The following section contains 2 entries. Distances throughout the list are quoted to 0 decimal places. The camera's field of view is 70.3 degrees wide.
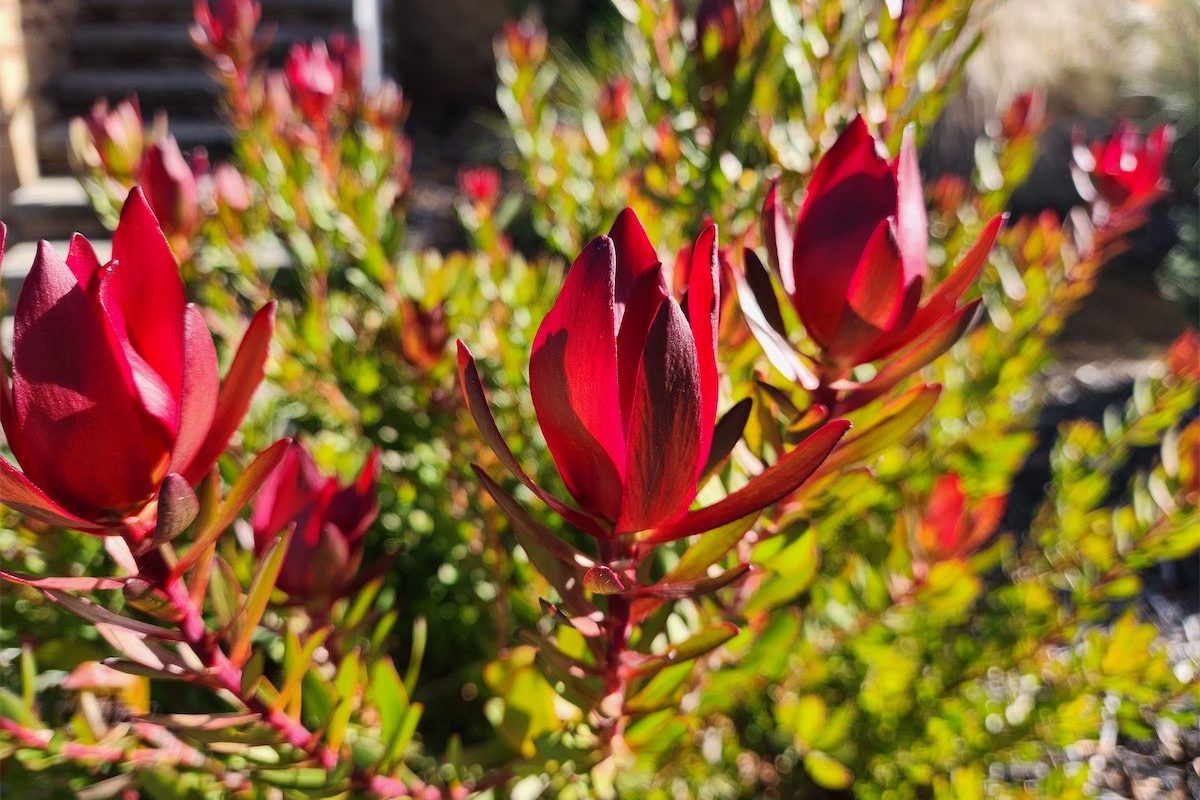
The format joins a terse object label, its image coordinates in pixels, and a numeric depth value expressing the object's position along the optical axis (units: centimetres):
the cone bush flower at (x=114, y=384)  38
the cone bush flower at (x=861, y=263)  50
